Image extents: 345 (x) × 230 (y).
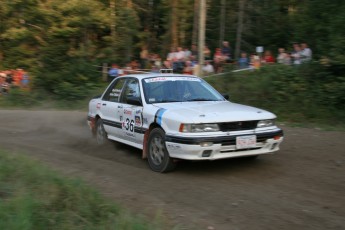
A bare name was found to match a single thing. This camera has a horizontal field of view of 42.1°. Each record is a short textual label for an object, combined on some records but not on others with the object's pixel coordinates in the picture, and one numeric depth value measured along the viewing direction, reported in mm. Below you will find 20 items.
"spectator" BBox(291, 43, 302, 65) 14947
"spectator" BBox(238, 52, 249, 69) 17438
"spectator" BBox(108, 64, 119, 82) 20516
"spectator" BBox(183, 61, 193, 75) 18048
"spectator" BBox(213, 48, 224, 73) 18572
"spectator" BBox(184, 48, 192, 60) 19236
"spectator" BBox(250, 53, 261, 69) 16356
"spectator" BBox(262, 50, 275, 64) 17709
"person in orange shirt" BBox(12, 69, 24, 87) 21197
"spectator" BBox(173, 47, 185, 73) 18578
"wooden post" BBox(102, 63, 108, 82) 22717
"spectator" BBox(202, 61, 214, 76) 18323
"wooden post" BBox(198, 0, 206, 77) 16375
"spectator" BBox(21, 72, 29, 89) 21078
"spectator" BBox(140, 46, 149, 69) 22223
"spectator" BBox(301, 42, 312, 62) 14818
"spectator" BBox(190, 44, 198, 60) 19833
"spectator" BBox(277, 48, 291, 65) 15542
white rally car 6344
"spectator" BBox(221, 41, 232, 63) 18859
